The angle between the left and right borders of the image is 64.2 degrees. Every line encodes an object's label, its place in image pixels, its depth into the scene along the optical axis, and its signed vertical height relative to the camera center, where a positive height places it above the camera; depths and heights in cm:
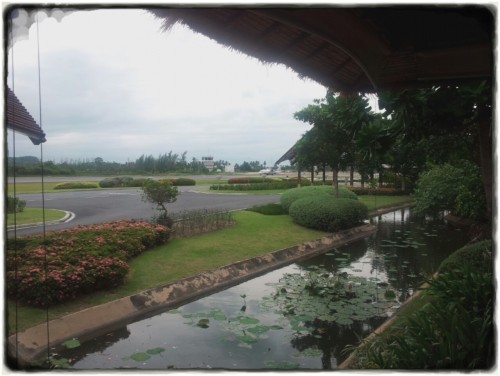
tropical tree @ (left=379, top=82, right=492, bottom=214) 590 +98
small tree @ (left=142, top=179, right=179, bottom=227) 1062 -44
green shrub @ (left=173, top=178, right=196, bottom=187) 2789 -46
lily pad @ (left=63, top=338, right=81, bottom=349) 442 -188
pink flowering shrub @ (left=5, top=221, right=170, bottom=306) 502 -128
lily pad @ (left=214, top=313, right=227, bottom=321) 536 -193
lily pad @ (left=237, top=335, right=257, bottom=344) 470 -195
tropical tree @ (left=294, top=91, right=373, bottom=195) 1238 +116
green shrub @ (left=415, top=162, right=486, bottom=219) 1028 -51
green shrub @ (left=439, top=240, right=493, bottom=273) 546 -124
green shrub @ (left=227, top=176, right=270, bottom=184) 2387 -31
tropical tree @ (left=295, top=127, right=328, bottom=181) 1262 +85
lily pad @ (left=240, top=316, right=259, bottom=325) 526 -194
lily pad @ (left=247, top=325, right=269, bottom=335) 496 -195
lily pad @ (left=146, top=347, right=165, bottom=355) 436 -193
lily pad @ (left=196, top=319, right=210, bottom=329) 512 -192
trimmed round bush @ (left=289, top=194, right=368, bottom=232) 1199 -119
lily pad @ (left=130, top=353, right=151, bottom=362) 421 -193
